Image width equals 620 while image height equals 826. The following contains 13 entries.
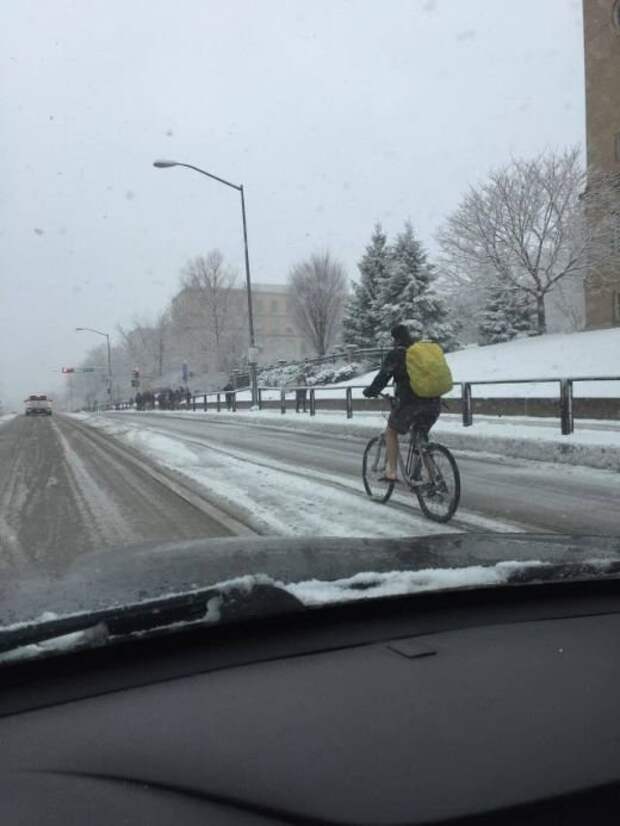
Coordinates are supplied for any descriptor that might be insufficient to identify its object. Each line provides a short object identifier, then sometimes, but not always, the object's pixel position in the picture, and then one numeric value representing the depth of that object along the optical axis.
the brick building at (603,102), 34.47
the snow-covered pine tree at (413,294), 41.56
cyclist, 7.29
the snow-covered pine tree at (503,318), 41.91
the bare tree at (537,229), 36.25
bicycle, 6.92
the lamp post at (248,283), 27.65
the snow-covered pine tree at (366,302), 47.81
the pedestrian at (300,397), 27.94
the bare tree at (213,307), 68.75
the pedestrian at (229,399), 39.31
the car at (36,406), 62.44
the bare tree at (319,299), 59.03
